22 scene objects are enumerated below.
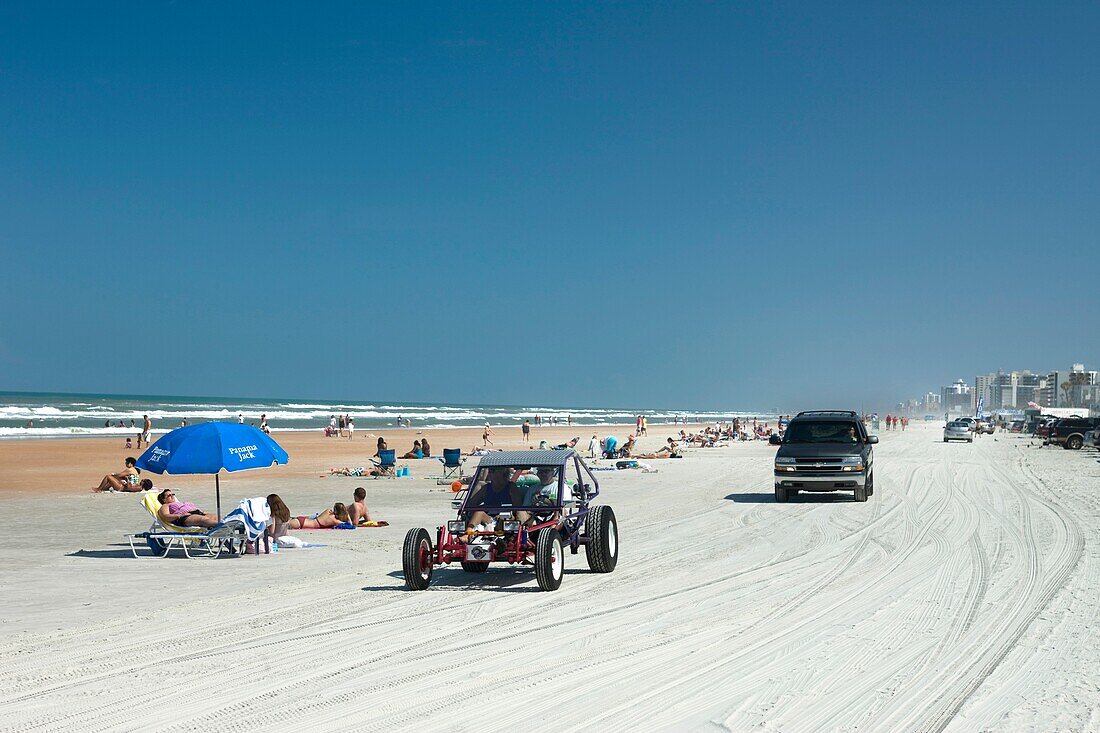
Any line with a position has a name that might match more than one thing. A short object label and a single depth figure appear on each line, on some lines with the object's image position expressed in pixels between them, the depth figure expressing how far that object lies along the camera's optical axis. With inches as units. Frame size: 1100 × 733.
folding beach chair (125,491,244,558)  524.7
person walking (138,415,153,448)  1835.4
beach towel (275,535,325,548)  565.3
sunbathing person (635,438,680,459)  1596.9
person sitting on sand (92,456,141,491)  965.2
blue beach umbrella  514.6
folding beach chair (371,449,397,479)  1155.3
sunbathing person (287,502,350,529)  665.0
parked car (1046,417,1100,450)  1948.8
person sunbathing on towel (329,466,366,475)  1171.9
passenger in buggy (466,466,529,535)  464.8
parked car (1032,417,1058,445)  2297.6
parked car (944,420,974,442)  2393.0
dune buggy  415.8
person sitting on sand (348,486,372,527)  673.0
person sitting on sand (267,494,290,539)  565.9
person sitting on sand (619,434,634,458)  1510.8
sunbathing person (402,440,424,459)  1502.0
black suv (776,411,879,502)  809.5
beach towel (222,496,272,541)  529.7
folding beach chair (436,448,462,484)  1070.3
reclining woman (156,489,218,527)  539.8
